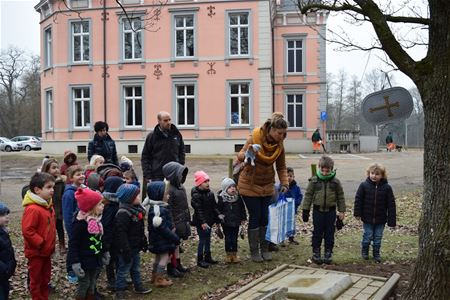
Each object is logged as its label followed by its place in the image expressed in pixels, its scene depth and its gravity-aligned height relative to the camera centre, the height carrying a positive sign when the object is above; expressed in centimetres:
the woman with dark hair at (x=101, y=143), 842 -19
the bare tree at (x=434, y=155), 493 -24
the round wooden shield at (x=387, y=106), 586 +29
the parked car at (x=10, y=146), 5006 -140
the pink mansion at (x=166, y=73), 2884 +342
